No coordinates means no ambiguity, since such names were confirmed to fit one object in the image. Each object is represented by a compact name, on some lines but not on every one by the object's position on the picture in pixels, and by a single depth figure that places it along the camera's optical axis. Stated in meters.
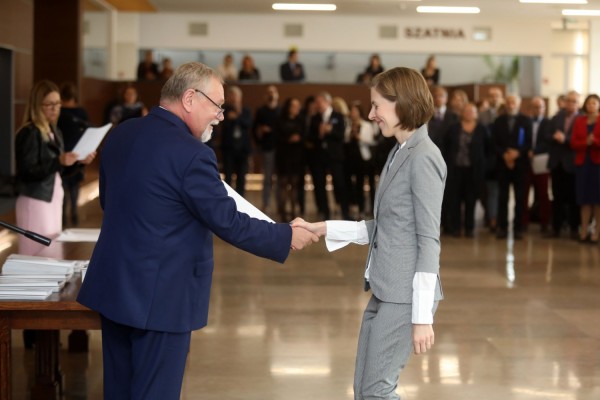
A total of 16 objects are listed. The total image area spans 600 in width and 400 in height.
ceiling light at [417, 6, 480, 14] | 21.66
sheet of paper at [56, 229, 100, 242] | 5.52
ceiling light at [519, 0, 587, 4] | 19.72
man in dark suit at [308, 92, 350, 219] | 13.73
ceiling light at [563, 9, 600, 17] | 21.28
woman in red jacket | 11.67
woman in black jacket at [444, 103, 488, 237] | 12.38
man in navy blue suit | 3.30
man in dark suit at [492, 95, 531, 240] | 12.52
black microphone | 3.64
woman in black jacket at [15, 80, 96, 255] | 6.55
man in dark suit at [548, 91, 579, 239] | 12.33
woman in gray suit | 3.38
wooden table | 3.76
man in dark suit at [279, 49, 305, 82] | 20.89
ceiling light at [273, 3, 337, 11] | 21.14
